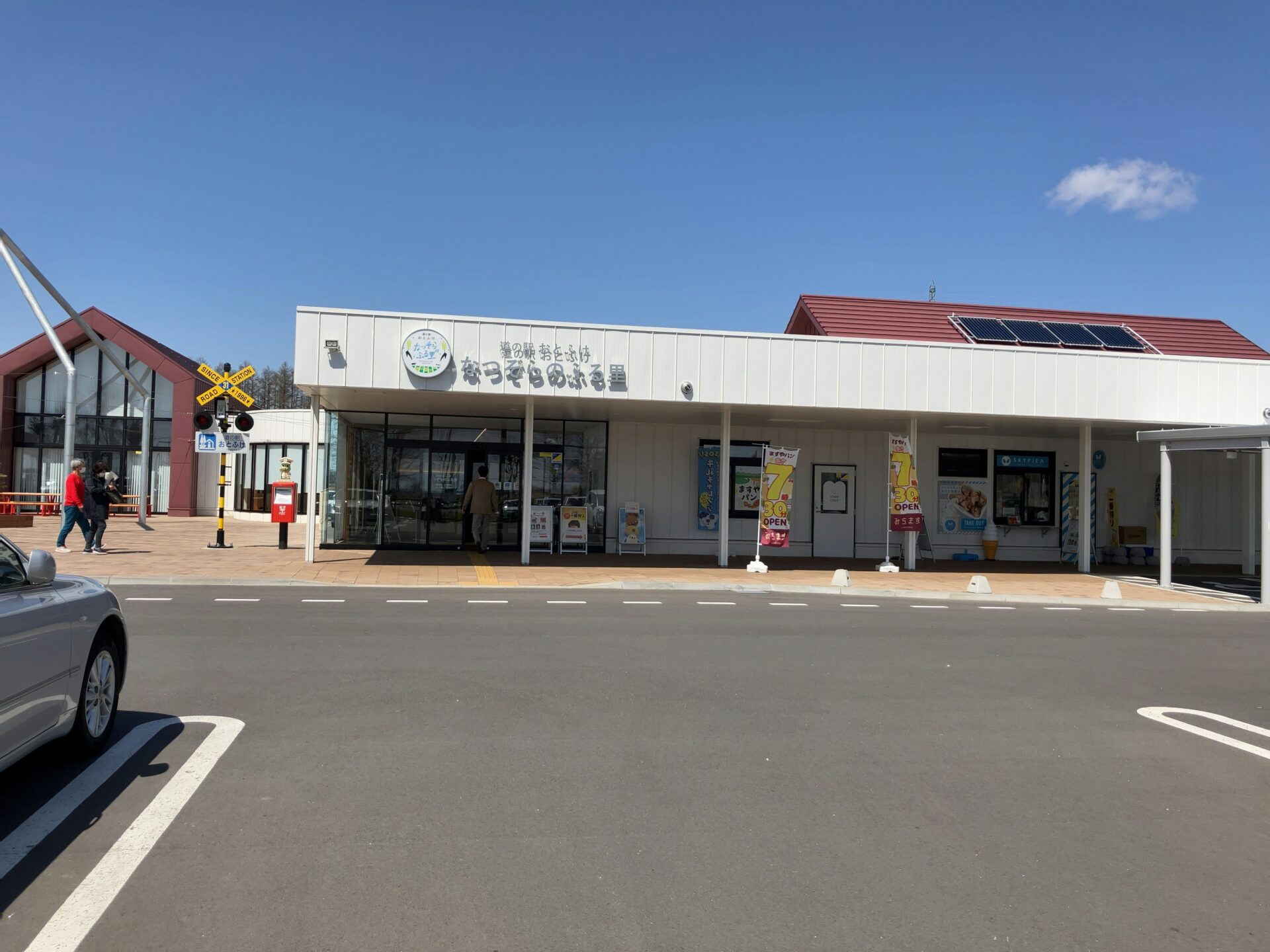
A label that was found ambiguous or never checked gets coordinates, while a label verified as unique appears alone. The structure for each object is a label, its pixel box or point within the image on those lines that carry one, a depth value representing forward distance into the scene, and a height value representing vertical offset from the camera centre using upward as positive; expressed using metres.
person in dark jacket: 17.31 -0.29
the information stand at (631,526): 20.05 -0.60
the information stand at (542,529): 19.59 -0.69
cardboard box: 22.39 -0.72
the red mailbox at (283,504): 20.02 -0.26
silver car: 4.17 -0.86
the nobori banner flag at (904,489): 18.38 +0.27
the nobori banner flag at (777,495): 17.83 +0.12
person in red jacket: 17.12 -0.23
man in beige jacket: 18.89 -0.14
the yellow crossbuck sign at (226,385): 18.36 +2.17
